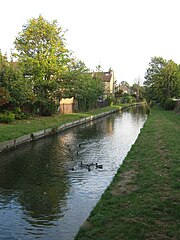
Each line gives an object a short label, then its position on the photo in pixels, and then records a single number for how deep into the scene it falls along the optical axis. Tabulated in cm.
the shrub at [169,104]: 4603
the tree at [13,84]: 2563
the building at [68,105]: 4094
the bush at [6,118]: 2389
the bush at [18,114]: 2695
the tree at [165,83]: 5394
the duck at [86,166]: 1236
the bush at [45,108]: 3238
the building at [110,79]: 9269
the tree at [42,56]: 3123
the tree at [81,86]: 3406
